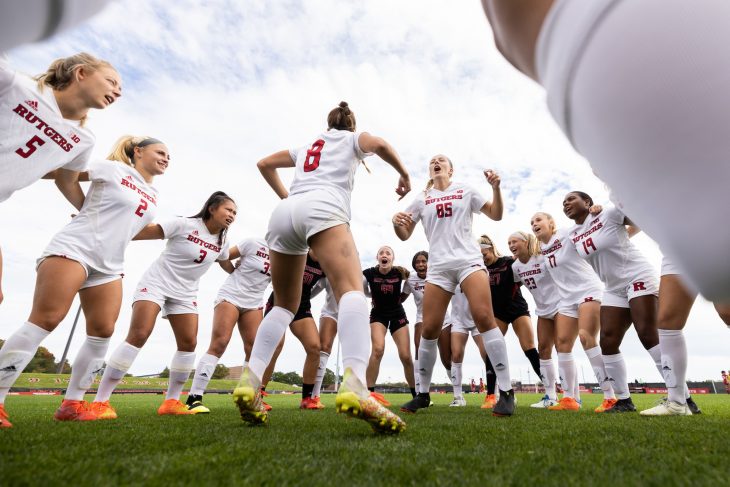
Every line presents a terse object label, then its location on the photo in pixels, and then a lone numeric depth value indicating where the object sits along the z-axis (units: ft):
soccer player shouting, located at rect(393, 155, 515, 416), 13.79
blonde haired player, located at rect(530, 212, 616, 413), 19.19
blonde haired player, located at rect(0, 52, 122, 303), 7.75
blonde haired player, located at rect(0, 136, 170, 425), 9.13
